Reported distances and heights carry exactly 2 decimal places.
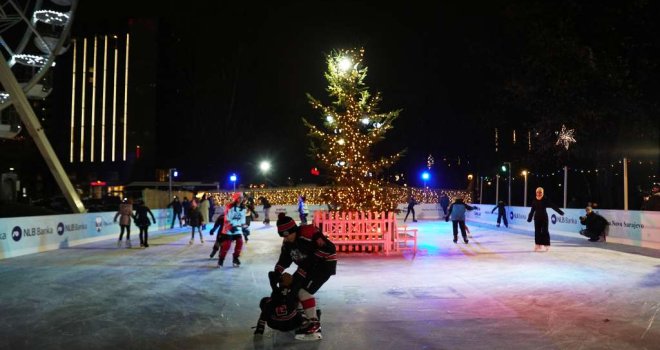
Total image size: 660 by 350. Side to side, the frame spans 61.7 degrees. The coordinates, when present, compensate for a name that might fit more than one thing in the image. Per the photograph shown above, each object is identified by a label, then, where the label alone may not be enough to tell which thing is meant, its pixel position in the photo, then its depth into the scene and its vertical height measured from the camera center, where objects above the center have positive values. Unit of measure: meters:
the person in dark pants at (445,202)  33.19 -0.75
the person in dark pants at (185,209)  28.99 -1.09
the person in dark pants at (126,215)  18.06 -0.92
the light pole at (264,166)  43.98 +1.82
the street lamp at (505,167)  30.20 +1.24
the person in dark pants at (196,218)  19.57 -1.08
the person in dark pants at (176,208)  28.61 -1.05
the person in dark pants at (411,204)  32.92 -0.88
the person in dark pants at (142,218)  17.67 -0.97
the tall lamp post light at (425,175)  37.91 +1.00
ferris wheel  23.00 +6.68
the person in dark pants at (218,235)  13.29 -1.13
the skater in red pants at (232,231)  13.10 -1.02
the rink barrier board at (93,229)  16.03 -1.36
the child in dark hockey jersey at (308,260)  6.27 -0.82
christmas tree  17.12 +1.47
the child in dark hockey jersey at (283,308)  6.29 -1.36
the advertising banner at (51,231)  15.71 -1.47
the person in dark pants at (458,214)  18.44 -0.82
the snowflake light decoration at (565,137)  26.42 +2.65
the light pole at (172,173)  35.16 +0.99
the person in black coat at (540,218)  14.75 -0.75
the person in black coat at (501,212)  27.11 -1.08
